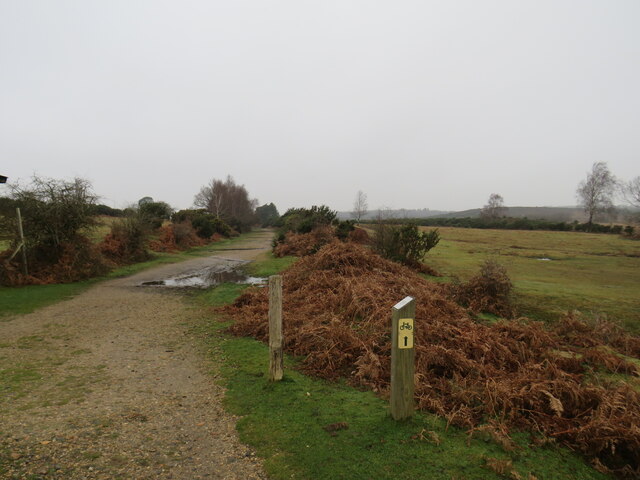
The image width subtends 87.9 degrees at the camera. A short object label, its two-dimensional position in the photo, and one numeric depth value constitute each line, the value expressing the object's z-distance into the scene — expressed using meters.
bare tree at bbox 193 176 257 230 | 49.75
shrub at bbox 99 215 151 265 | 17.14
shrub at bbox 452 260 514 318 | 8.52
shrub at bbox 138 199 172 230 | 27.77
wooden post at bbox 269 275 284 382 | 4.68
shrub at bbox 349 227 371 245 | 21.85
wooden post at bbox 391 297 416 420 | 3.48
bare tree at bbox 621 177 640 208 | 35.98
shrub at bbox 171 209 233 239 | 30.74
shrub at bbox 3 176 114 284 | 12.39
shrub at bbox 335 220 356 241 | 21.86
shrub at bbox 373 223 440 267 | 15.08
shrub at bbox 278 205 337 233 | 24.97
